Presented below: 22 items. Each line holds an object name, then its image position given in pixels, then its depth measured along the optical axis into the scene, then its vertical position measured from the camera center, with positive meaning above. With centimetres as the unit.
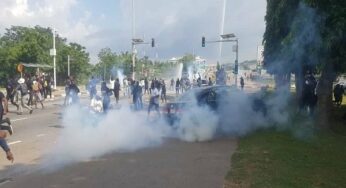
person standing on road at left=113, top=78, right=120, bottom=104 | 2592 -92
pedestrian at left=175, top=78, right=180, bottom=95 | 4147 -117
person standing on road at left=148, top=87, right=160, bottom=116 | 1884 -109
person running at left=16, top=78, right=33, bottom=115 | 2206 -84
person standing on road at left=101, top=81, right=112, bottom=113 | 1667 -92
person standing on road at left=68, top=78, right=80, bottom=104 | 2406 -97
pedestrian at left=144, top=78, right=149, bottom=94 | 4072 -125
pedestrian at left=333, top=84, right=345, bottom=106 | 2733 -120
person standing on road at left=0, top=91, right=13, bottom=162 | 891 -128
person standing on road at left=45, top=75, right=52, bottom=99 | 3407 -111
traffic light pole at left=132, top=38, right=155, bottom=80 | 4766 +294
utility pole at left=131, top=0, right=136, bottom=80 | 4478 +60
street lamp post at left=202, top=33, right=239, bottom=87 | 4362 +314
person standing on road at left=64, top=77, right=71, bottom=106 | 2509 -112
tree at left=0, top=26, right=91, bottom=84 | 6112 +218
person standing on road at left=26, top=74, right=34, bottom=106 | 2416 -89
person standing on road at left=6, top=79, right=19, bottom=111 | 2378 -98
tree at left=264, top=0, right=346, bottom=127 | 1348 +104
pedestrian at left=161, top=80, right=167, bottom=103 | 2998 -137
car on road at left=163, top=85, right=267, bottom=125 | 1493 -91
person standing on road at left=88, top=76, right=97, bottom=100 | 2101 -64
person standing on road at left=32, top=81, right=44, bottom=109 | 2427 -100
